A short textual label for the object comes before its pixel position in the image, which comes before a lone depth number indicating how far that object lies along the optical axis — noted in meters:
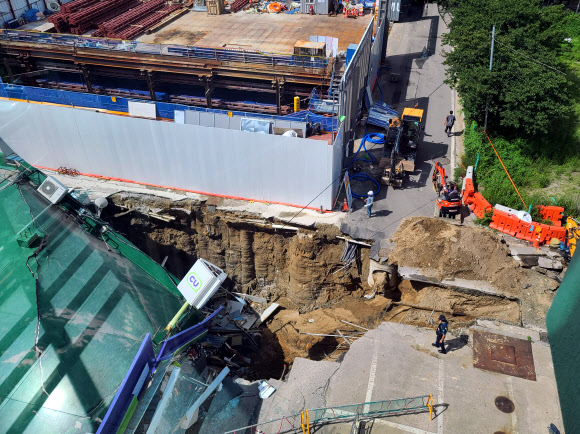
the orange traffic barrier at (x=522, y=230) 16.23
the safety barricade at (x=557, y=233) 16.16
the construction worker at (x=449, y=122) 21.55
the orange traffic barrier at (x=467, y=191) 17.86
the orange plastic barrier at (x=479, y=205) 17.22
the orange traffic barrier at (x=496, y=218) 16.63
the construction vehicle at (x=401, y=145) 18.83
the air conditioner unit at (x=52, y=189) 15.31
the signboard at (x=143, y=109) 20.58
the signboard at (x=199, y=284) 14.27
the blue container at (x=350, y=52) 20.55
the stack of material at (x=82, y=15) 25.75
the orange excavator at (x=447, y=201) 17.00
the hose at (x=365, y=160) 18.88
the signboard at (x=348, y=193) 17.88
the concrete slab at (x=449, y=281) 15.09
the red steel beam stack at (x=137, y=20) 25.56
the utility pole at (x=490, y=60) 20.03
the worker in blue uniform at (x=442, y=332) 13.00
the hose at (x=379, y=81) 25.60
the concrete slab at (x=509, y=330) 13.63
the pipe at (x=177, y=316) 13.99
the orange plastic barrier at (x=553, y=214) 17.02
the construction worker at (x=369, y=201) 17.16
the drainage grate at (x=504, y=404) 11.79
